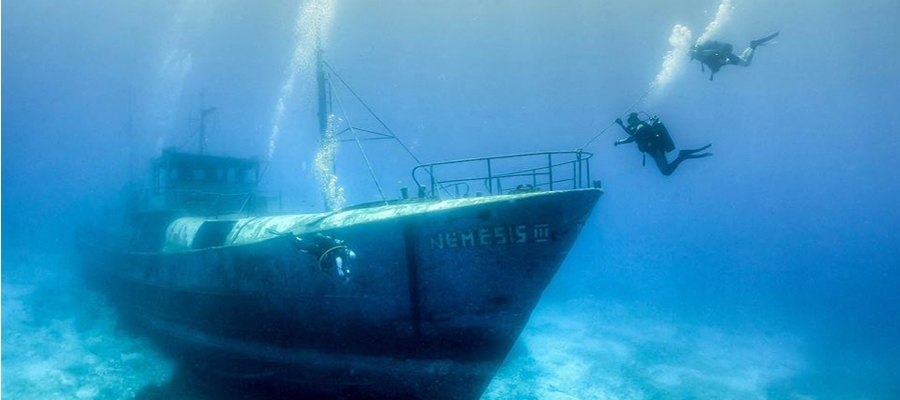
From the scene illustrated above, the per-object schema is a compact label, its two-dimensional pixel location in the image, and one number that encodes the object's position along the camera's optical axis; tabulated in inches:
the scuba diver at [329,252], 277.7
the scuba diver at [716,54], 301.0
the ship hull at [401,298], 292.2
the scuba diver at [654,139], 278.0
